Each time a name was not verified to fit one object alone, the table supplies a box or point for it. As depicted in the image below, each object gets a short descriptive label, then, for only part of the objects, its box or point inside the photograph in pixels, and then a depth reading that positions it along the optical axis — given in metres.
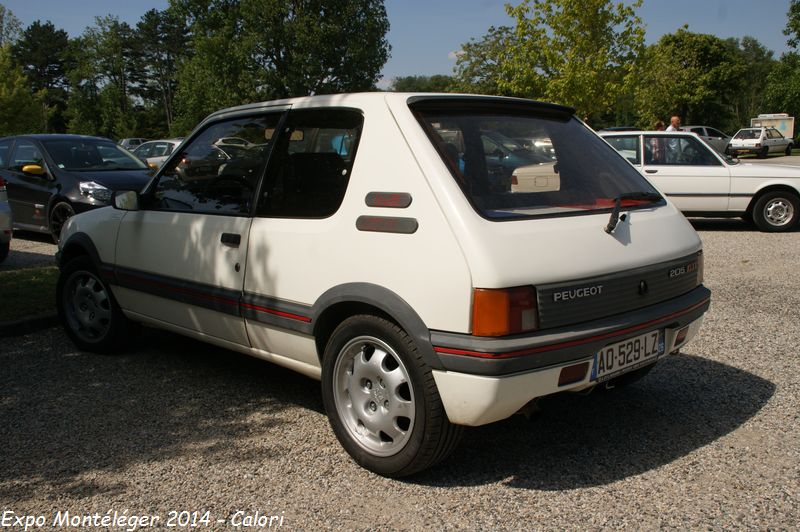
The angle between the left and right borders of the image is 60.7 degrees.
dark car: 9.91
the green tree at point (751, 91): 63.98
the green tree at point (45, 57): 84.69
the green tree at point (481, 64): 65.62
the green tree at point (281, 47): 41.81
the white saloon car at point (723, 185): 11.35
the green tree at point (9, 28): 38.34
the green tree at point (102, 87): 70.12
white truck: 45.12
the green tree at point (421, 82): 100.00
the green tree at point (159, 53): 84.75
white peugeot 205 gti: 2.81
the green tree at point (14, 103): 35.25
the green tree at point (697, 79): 53.81
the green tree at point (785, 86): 45.94
